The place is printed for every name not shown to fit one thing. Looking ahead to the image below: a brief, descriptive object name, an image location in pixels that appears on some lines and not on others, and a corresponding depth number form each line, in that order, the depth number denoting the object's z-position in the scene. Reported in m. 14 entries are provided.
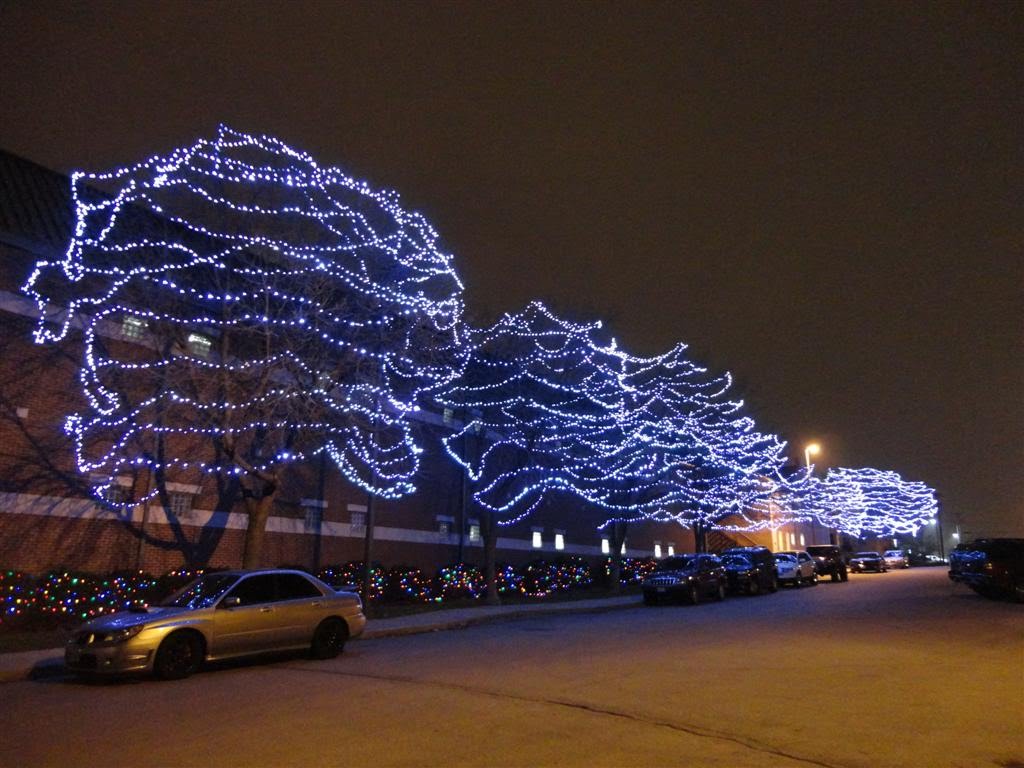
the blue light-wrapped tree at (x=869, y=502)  69.81
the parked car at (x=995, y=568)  26.47
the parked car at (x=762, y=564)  33.34
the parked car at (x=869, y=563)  55.78
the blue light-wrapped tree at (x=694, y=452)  35.66
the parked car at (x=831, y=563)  43.34
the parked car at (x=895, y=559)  65.56
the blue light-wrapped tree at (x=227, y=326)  18.25
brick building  19.06
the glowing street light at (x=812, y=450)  58.12
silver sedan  11.63
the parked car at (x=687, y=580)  27.66
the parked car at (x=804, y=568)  38.91
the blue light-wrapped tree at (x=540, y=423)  28.64
